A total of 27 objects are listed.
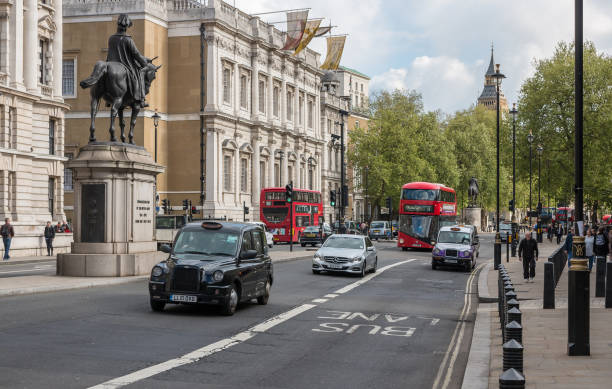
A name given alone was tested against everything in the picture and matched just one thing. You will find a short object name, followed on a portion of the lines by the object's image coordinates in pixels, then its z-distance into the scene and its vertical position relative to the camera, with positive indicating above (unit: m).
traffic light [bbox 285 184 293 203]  43.96 +0.84
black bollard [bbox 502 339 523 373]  7.18 -1.29
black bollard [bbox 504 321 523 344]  8.41 -1.26
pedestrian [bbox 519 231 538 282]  26.78 -1.48
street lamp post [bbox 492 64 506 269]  32.72 -1.70
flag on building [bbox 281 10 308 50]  60.97 +13.65
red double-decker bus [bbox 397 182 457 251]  50.56 -0.32
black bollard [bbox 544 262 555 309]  18.05 -1.84
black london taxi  15.16 -1.15
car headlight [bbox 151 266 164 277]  15.23 -1.18
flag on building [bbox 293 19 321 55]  61.88 +13.57
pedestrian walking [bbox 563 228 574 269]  32.14 -1.44
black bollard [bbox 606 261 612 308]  18.12 -1.79
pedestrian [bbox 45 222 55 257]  40.38 -1.34
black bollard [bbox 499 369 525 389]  5.81 -1.22
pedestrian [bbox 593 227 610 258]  29.69 -1.29
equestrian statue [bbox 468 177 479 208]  84.98 +2.18
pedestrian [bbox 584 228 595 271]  29.35 -1.26
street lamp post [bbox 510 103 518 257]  48.44 -1.85
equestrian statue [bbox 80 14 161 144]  23.44 +3.80
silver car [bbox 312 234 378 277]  27.84 -1.62
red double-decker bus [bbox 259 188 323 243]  57.22 -0.25
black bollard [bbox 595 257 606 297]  20.59 -1.73
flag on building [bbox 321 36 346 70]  69.56 +13.44
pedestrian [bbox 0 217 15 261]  37.12 -1.25
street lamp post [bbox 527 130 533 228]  63.62 +5.63
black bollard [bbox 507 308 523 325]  9.58 -1.24
